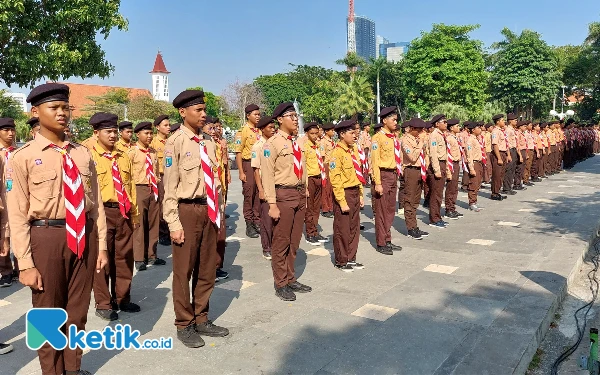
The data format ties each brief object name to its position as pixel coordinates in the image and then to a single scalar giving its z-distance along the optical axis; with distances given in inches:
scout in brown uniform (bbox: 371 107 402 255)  265.7
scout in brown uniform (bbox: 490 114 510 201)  441.7
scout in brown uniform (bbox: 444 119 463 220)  367.9
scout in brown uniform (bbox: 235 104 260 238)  310.8
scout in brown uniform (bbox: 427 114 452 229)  332.8
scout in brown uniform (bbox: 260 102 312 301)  196.9
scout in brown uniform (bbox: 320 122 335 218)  388.8
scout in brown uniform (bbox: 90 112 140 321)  180.2
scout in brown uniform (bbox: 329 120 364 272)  232.2
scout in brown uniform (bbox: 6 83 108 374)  116.5
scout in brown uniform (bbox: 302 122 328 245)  308.0
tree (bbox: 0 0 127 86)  405.1
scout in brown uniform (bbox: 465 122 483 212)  401.1
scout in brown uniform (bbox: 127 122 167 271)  248.1
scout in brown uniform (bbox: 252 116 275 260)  255.4
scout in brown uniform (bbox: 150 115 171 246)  287.9
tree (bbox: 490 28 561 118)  1485.0
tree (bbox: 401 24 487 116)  1616.6
